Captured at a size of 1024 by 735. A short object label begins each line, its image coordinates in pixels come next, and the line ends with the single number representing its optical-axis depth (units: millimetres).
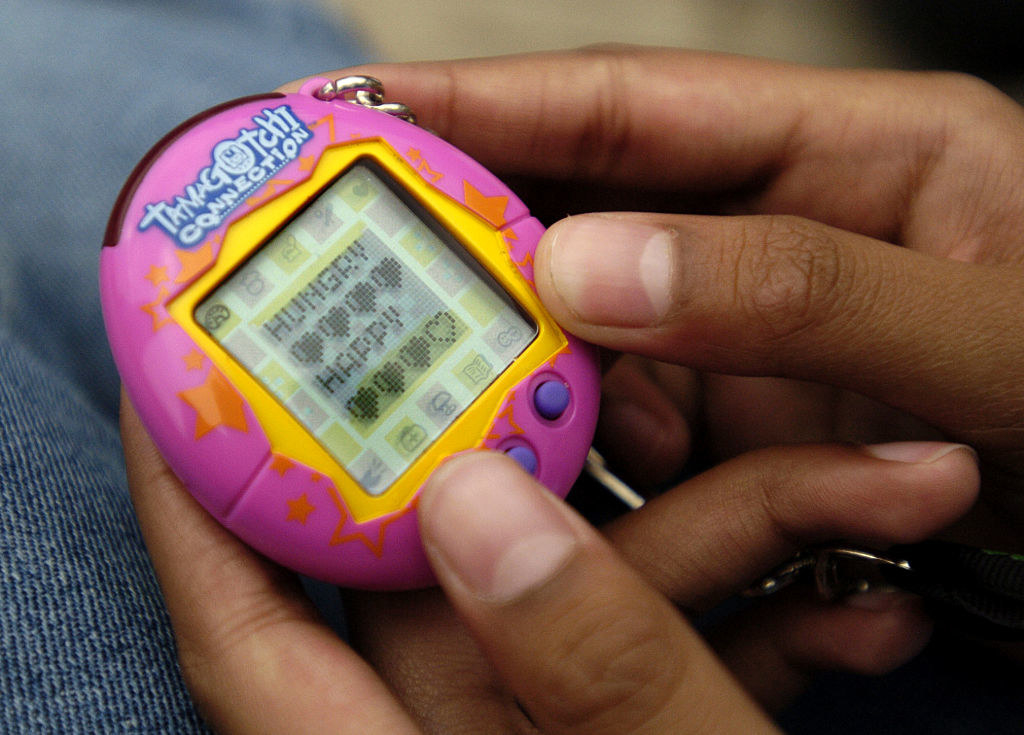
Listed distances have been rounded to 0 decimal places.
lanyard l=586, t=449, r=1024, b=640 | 184
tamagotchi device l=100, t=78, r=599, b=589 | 178
